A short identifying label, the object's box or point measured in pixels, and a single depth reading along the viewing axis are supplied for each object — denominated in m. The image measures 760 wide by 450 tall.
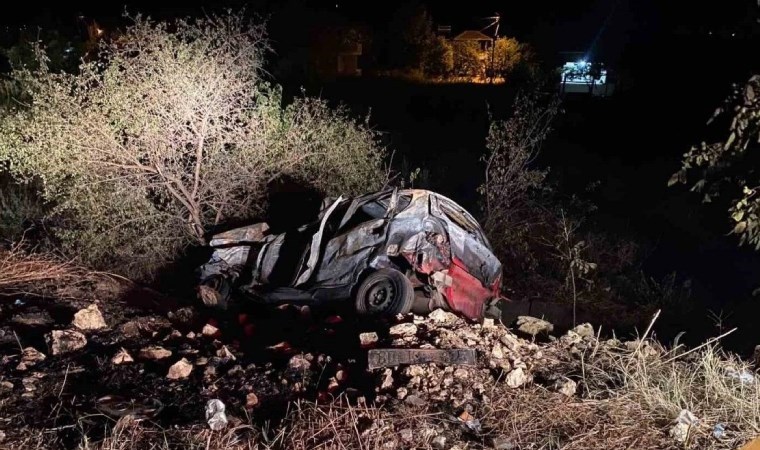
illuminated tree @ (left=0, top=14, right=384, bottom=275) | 7.39
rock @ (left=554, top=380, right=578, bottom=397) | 3.82
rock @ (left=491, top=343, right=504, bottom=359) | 4.32
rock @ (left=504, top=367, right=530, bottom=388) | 3.96
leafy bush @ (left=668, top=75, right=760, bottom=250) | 3.84
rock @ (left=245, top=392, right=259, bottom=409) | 3.94
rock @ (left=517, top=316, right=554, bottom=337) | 5.46
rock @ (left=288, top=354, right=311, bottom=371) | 4.33
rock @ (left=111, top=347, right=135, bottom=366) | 4.46
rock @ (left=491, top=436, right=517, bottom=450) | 3.39
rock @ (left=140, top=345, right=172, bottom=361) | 4.63
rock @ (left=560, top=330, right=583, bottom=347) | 4.58
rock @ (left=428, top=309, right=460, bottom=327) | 5.03
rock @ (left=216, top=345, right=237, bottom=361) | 4.65
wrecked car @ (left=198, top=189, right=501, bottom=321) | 6.14
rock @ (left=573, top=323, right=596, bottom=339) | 5.02
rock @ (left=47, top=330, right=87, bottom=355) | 4.68
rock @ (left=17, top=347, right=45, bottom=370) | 4.43
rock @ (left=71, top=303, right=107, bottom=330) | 5.19
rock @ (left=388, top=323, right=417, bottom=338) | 4.68
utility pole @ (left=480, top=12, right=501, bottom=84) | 34.91
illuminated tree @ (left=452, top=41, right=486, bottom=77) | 35.81
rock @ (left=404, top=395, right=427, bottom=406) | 3.70
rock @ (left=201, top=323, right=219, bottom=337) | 5.29
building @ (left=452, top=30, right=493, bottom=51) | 39.28
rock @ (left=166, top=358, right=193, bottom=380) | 4.28
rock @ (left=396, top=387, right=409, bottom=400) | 3.75
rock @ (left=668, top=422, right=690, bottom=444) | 3.39
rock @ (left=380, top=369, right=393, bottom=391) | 3.88
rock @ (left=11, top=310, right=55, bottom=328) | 5.32
